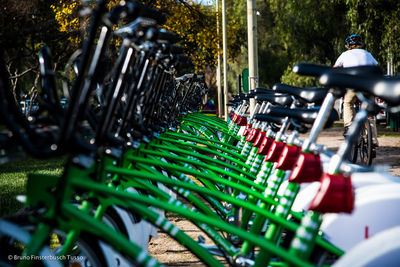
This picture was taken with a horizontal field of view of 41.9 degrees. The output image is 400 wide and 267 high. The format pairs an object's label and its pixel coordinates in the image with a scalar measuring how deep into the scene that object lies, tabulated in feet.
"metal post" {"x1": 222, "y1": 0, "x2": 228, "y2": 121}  49.53
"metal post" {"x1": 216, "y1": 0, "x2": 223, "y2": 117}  63.97
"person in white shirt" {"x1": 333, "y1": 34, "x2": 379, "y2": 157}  23.99
